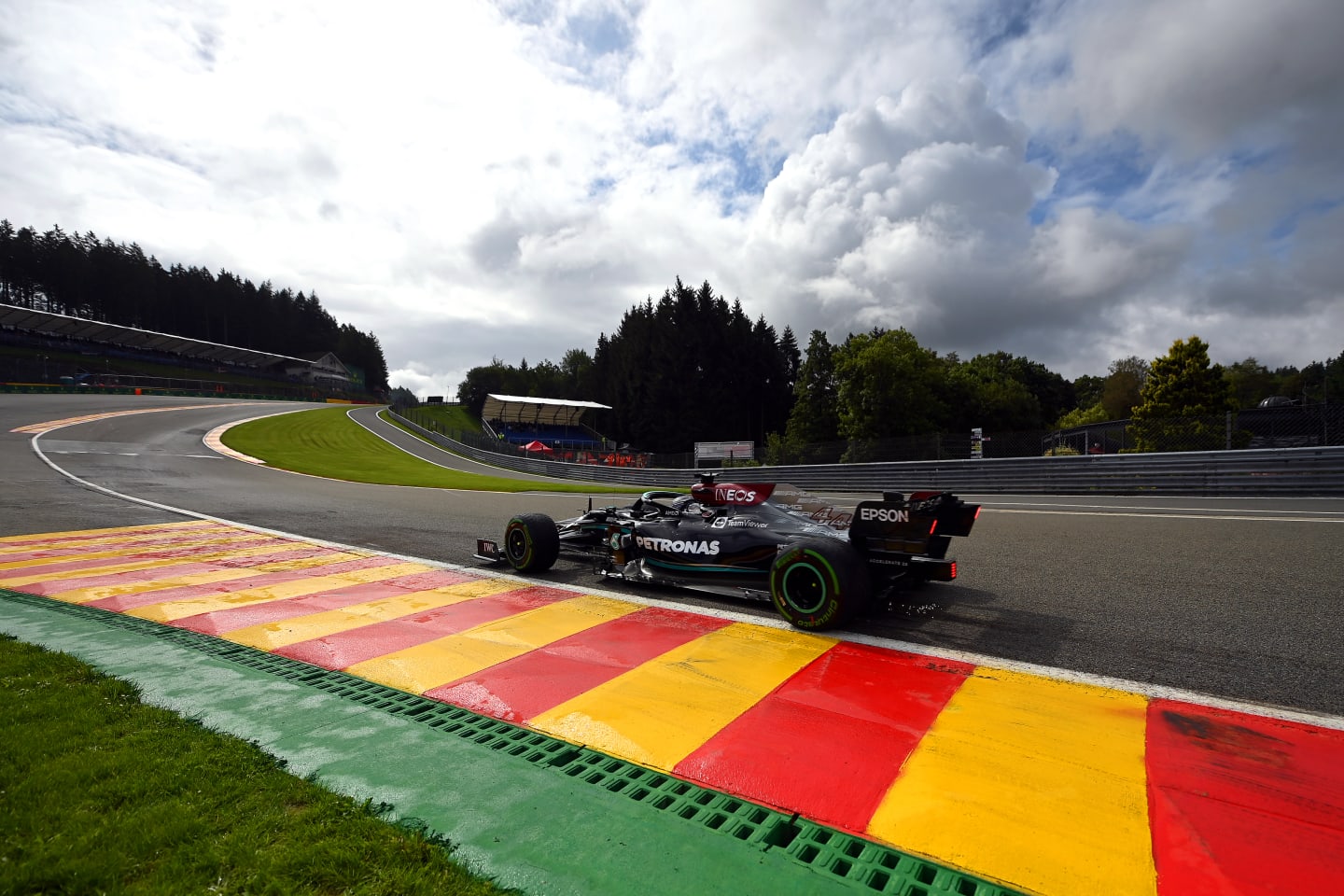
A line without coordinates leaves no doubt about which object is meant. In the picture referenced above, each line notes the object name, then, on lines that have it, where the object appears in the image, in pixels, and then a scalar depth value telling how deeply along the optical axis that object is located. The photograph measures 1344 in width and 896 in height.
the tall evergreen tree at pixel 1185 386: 34.88
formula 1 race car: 4.81
